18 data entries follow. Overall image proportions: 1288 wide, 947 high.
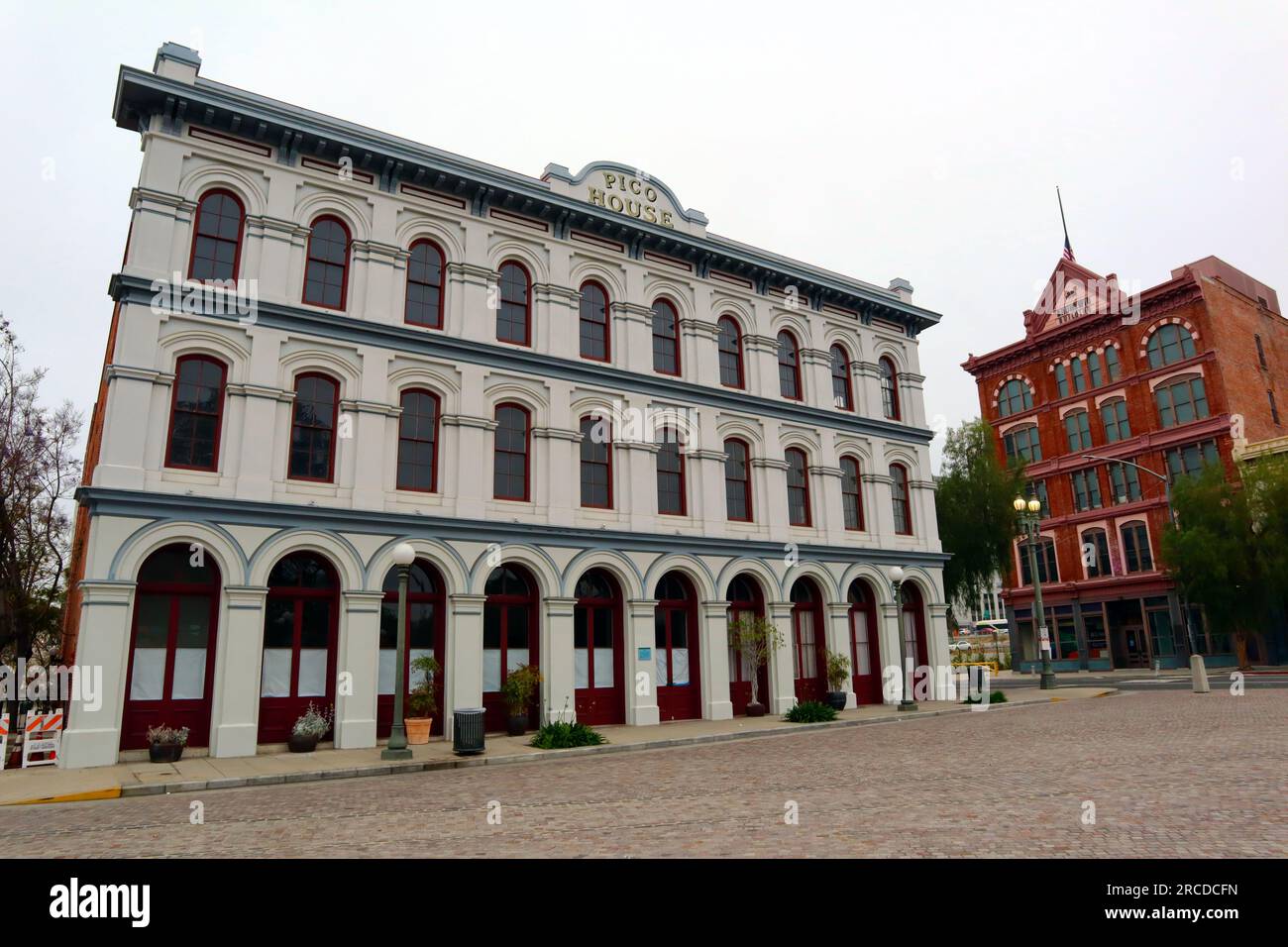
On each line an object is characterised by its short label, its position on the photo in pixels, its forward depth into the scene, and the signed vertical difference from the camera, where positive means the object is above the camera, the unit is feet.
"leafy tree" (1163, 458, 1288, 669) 116.98 +13.34
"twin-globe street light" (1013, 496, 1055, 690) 93.50 +13.10
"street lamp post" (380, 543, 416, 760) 48.52 -0.70
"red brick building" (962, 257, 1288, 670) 141.38 +39.53
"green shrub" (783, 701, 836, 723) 67.26 -4.58
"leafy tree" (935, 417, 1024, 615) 114.73 +16.51
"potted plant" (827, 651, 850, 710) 76.84 -1.91
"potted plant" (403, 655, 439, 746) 55.72 -2.83
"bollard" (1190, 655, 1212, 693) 83.51 -2.95
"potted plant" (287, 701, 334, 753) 52.54 -4.01
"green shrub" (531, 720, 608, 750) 53.78 -4.81
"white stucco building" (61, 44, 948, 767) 53.21 +16.17
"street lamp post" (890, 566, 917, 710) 75.20 +0.34
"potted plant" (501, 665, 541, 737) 60.70 -2.44
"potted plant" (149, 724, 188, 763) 48.42 -4.18
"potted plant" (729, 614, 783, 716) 73.41 +1.28
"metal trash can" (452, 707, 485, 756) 50.39 -4.07
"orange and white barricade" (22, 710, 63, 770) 48.80 -3.87
